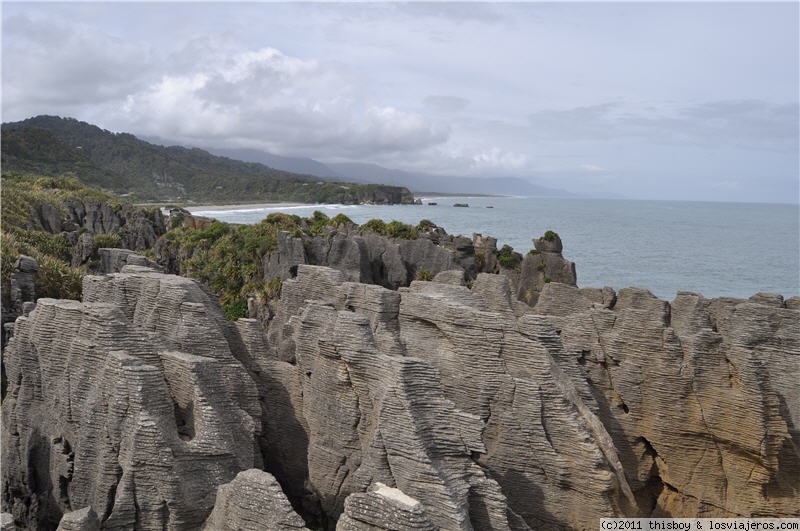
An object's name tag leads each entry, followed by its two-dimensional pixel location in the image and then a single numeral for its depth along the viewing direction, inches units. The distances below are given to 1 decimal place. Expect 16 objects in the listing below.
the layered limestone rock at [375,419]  437.4
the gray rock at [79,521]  411.2
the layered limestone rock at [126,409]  450.0
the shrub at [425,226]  2450.9
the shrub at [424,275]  1652.3
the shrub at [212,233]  2201.0
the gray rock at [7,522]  429.7
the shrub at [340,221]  2426.4
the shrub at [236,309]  1590.7
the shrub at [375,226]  2226.7
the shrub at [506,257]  1974.7
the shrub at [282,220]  2209.6
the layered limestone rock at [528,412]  525.7
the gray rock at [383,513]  361.7
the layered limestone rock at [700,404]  627.2
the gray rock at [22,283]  886.4
